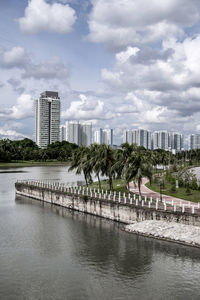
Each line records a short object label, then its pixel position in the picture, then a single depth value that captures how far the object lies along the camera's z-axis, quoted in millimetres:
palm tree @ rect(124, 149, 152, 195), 48050
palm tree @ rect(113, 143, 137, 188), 51778
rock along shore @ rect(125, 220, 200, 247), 31609
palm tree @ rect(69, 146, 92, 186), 60188
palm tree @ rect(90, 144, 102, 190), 54594
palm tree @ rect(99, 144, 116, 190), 53656
